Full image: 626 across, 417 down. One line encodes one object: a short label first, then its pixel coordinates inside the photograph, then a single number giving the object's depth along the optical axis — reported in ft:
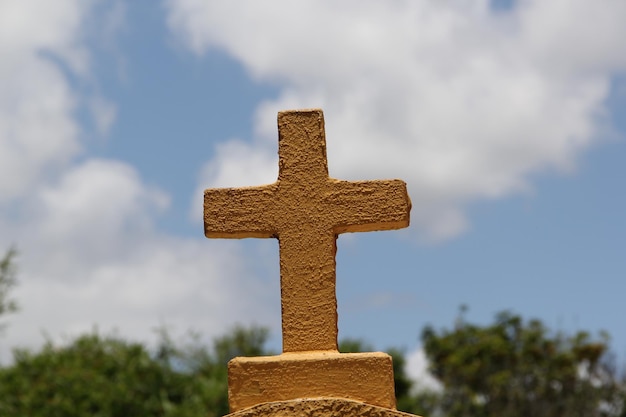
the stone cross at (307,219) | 16.51
